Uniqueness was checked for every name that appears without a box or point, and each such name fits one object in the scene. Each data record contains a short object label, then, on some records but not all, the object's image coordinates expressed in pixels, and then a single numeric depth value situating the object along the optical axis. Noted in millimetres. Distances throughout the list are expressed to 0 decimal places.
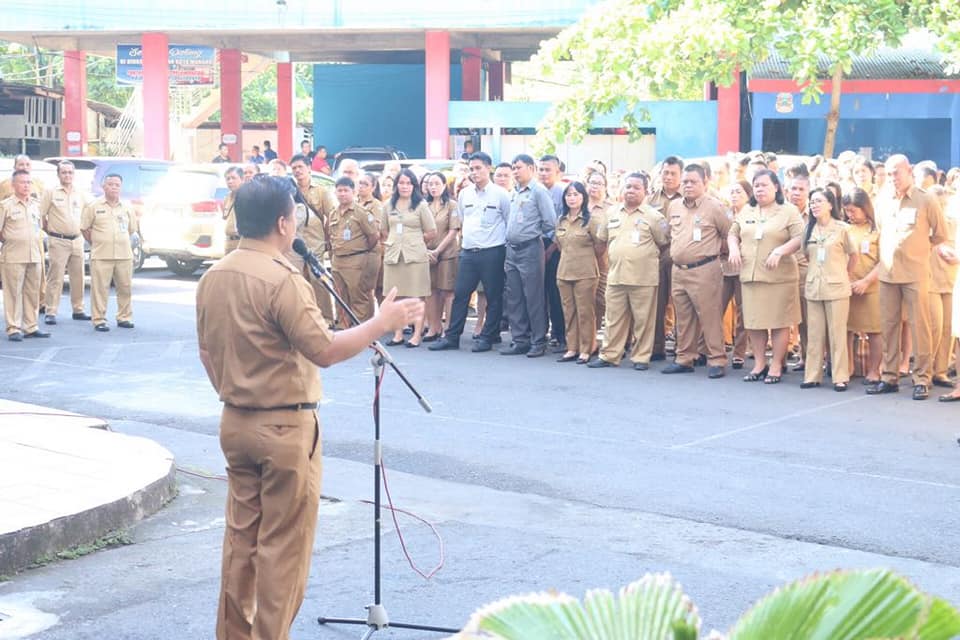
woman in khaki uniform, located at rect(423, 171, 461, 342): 14766
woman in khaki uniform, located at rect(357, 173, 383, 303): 15102
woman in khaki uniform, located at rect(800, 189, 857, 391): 11586
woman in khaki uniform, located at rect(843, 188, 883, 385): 11789
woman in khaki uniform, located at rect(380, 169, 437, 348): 14484
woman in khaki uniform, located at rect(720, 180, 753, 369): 12727
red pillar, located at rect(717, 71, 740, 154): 29375
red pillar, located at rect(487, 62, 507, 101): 41250
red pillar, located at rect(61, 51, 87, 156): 34375
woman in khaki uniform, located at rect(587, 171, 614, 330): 13547
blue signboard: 33500
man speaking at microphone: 4660
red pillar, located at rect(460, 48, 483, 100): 35969
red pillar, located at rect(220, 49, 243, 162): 36562
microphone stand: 5043
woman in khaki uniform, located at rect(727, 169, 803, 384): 11898
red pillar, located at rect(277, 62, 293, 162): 38812
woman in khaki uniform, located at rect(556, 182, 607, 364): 13344
